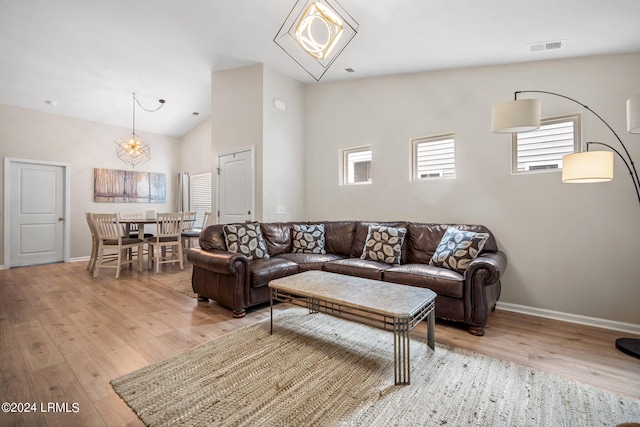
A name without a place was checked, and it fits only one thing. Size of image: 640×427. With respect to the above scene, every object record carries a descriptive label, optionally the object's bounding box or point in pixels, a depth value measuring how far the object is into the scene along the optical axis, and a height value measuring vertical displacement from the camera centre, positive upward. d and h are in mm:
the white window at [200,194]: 7062 +523
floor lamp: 2189 +479
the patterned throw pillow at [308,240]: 4031 -356
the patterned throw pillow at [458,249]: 2871 -359
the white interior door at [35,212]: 5328 +62
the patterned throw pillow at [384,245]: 3416 -367
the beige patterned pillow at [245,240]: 3389 -309
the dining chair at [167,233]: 4934 -328
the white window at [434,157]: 3686 +773
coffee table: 1827 -604
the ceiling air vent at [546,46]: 2684 +1626
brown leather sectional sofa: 2582 -573
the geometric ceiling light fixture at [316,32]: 2154 +2023
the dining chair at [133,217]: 5828 -42
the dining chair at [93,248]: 4956 -576
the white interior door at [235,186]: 4477 +469
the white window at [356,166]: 4441 +789
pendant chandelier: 6500 +1496
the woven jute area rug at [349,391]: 1525 -1075
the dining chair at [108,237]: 4641 -361
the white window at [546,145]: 2994 +761
